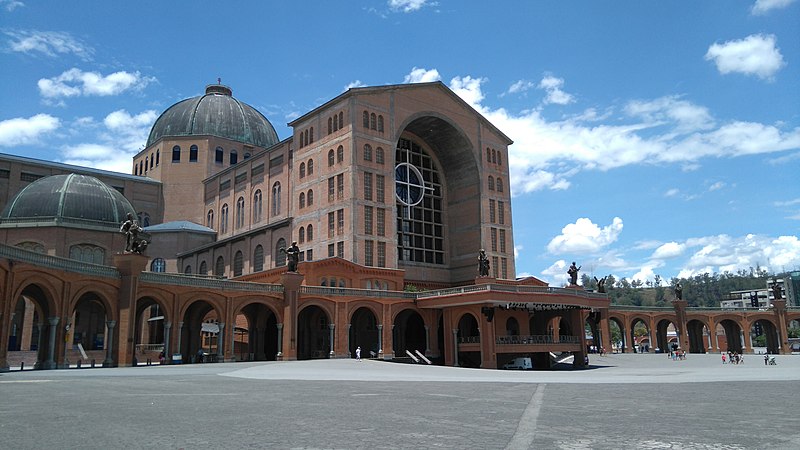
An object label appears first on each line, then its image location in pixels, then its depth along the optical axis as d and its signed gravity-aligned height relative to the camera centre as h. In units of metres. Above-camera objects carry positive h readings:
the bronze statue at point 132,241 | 44.47 +6.77
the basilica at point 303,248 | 46.94 +9.80
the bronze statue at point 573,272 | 63.48 +5.68
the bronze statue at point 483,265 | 58.47 +6.12
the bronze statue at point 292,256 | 53.22 +6.64
